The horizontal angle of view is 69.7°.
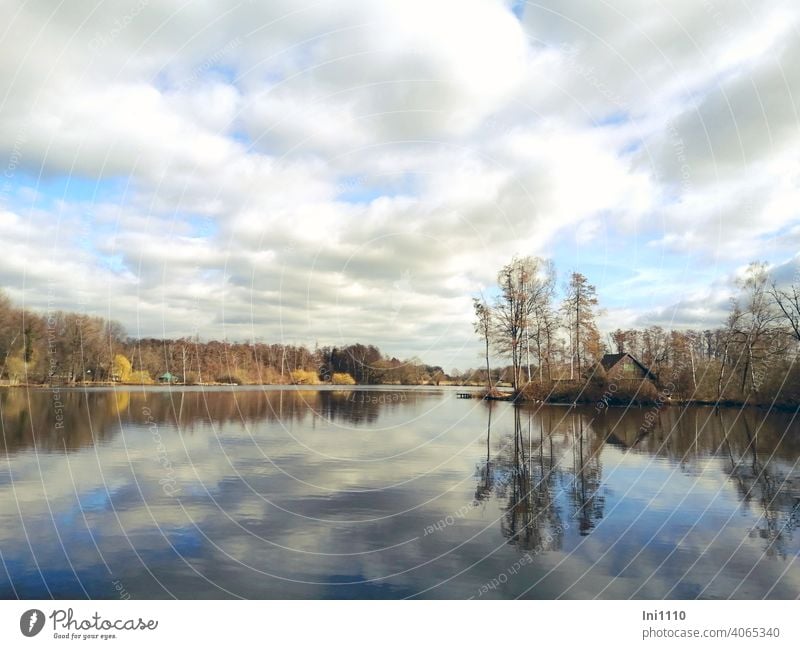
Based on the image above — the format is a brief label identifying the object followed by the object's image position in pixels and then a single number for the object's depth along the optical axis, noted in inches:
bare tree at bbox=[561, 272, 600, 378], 2191.2
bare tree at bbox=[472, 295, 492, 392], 2383.1
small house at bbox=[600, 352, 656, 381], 2337.6
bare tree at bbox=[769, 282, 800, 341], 2027.6
